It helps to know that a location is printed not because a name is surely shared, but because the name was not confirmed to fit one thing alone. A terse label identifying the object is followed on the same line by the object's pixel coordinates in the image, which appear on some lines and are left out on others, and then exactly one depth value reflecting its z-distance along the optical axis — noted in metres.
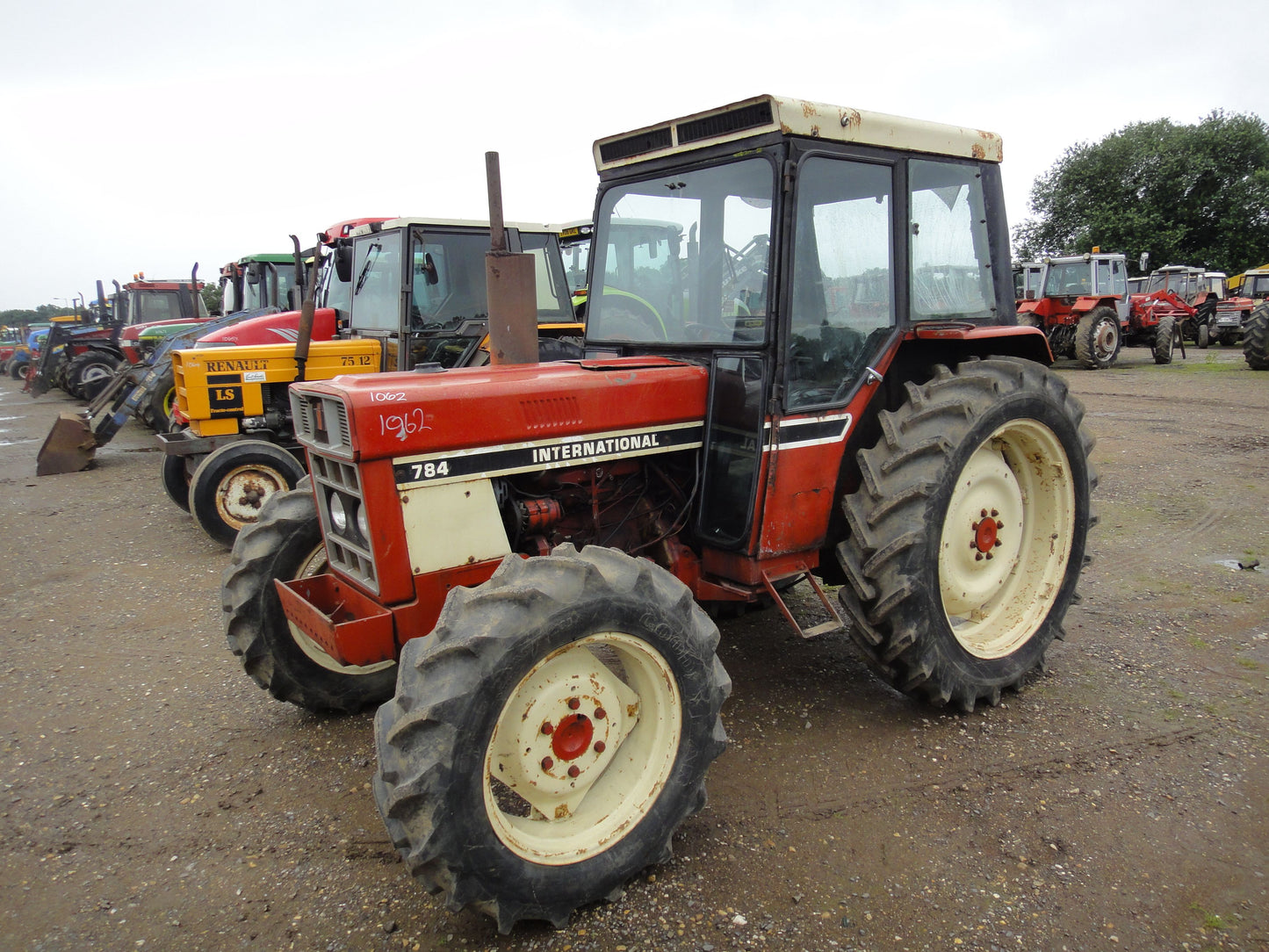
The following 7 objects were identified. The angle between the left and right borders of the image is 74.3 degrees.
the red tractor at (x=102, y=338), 16.78
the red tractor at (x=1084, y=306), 16.86
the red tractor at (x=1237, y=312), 21.95
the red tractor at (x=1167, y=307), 18.12
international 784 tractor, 2.34
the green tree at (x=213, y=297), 29.69
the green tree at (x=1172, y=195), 30.12
